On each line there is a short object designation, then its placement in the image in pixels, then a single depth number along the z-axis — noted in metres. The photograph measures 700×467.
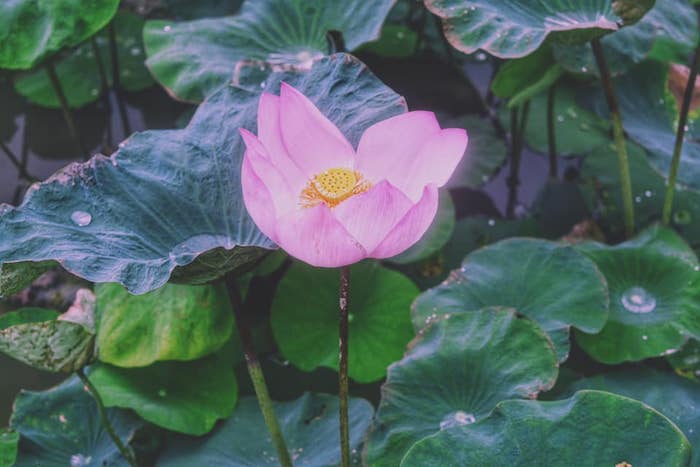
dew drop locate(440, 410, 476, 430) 1.57
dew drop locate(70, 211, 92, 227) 1.47
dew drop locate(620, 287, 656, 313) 1.74
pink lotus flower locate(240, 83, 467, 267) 1.32
